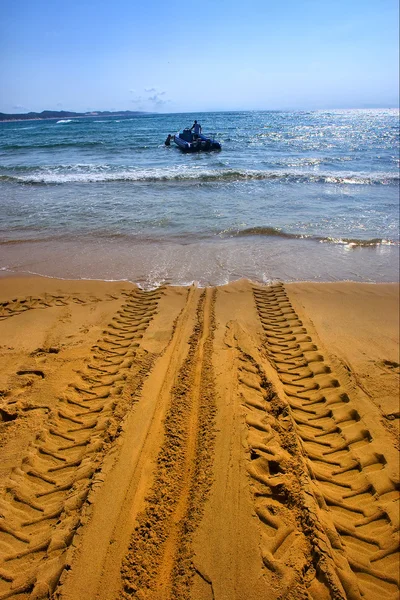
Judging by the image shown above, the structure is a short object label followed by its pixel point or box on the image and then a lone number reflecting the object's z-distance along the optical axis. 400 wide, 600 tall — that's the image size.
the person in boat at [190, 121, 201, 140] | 28.77
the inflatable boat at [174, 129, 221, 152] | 27.03
